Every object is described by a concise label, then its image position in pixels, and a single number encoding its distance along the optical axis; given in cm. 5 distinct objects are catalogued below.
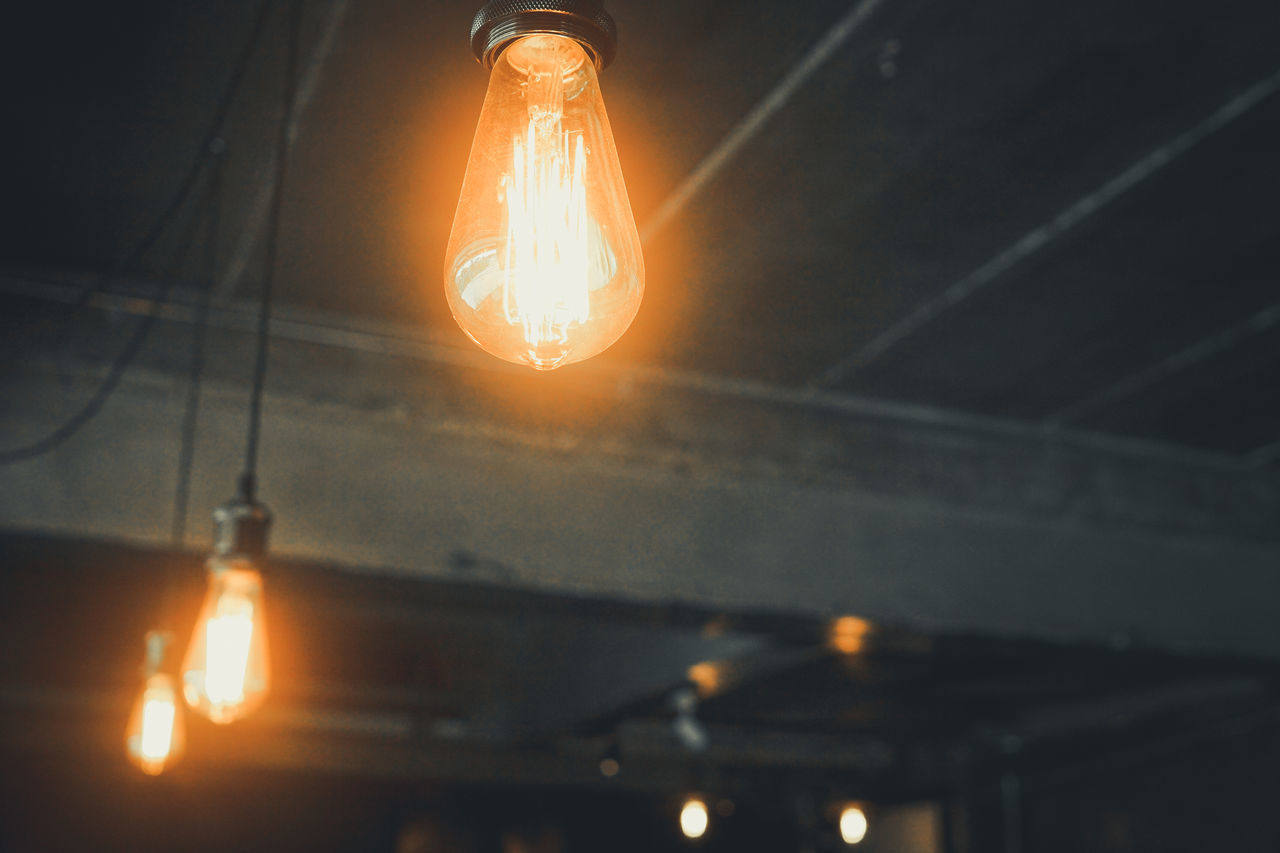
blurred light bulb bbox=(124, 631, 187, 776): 322
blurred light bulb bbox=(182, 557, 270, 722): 239
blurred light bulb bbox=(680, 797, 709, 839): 1004
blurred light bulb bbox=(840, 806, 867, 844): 990
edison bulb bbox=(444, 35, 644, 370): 111
